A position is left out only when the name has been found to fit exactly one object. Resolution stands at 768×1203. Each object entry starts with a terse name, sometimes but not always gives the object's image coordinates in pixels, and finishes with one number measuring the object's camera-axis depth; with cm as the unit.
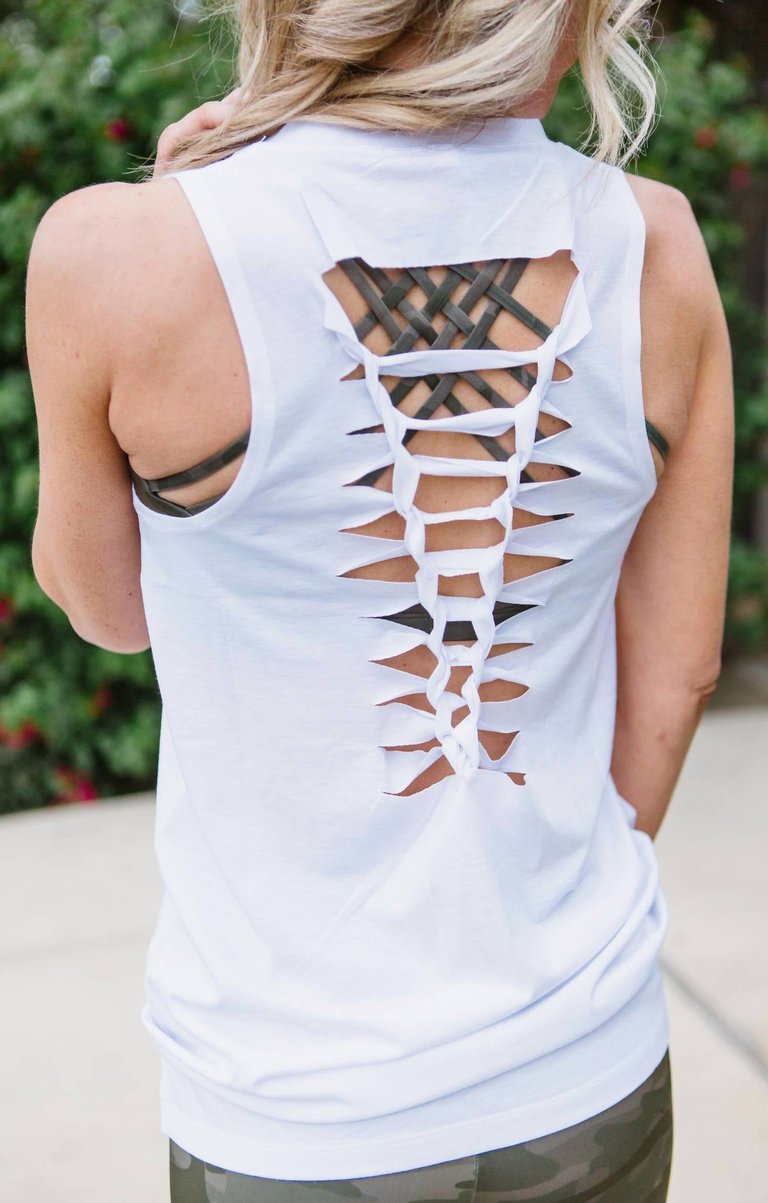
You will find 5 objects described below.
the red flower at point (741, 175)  461
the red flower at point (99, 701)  407
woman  92
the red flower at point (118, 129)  381
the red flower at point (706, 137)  446
